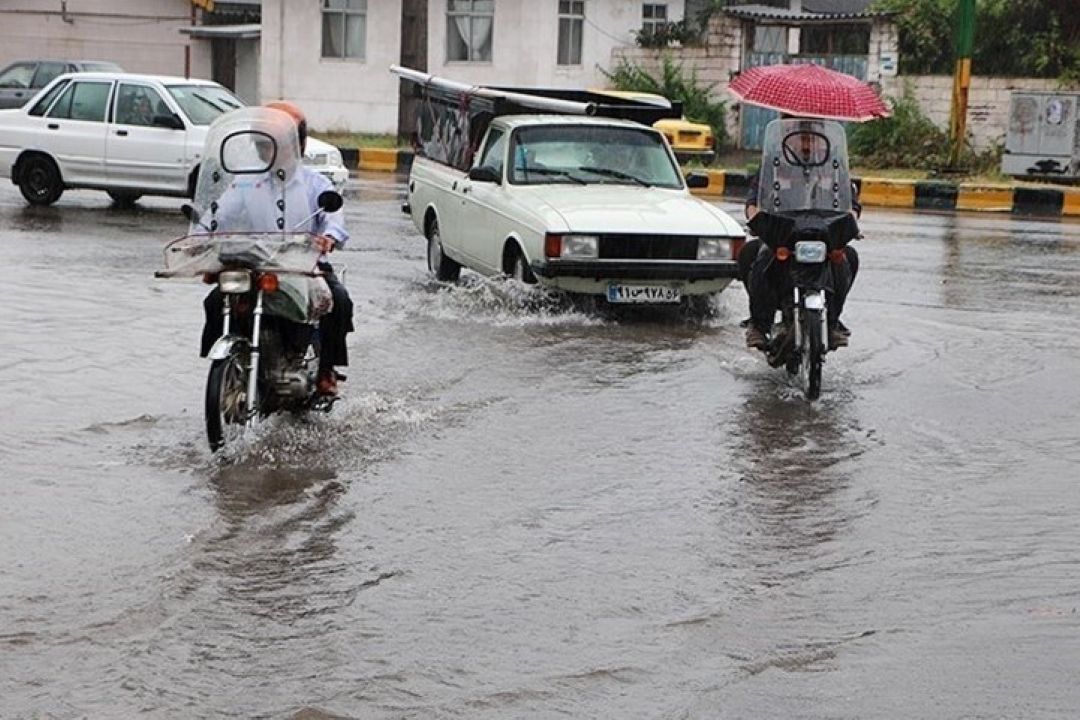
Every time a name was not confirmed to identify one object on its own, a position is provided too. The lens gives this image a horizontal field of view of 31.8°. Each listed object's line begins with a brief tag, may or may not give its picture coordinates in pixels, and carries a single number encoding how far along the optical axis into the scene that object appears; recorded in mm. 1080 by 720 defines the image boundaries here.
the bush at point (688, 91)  34375
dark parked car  32656
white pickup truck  13109
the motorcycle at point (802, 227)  10648
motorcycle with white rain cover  8516
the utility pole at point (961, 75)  27141
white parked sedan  20391
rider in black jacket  11094
